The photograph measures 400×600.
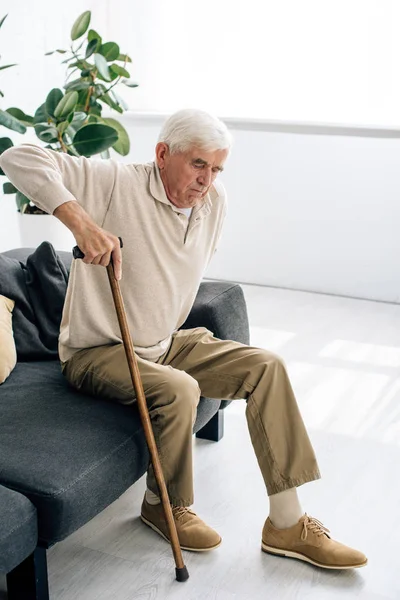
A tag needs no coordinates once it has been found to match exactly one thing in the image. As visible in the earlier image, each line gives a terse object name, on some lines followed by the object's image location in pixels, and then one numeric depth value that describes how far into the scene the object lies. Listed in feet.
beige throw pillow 7.36
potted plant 11.42
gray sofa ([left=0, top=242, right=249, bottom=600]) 5.63
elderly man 6.70
